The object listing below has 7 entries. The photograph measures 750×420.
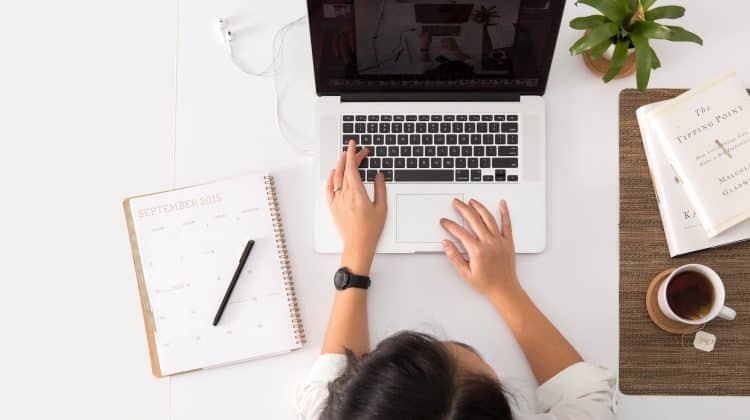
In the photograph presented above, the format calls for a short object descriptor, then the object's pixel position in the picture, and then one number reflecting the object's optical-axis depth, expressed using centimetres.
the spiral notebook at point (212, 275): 88
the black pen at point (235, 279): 87
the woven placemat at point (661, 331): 85
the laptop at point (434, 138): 87
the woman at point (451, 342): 72
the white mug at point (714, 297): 80
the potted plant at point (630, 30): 79
